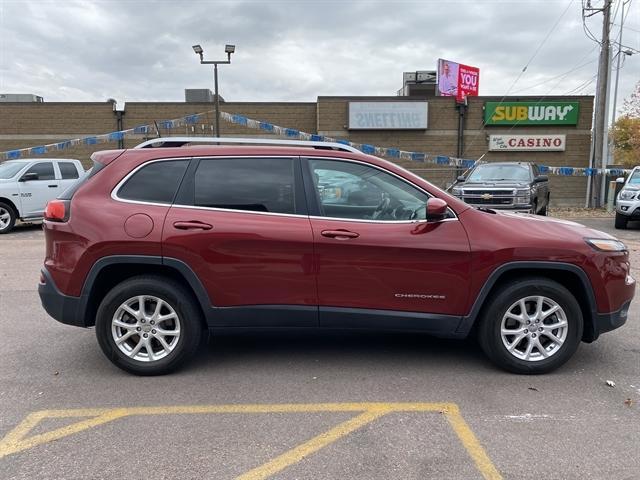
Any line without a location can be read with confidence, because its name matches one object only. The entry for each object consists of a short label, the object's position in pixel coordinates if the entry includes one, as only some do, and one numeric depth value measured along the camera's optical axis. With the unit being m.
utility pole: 19.30
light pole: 17.56
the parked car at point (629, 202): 12.85
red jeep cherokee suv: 3.81
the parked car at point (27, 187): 12.54
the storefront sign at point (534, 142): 22.73
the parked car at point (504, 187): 12.30
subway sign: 22.55
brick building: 22.72
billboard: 28.09
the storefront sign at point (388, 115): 22.52
